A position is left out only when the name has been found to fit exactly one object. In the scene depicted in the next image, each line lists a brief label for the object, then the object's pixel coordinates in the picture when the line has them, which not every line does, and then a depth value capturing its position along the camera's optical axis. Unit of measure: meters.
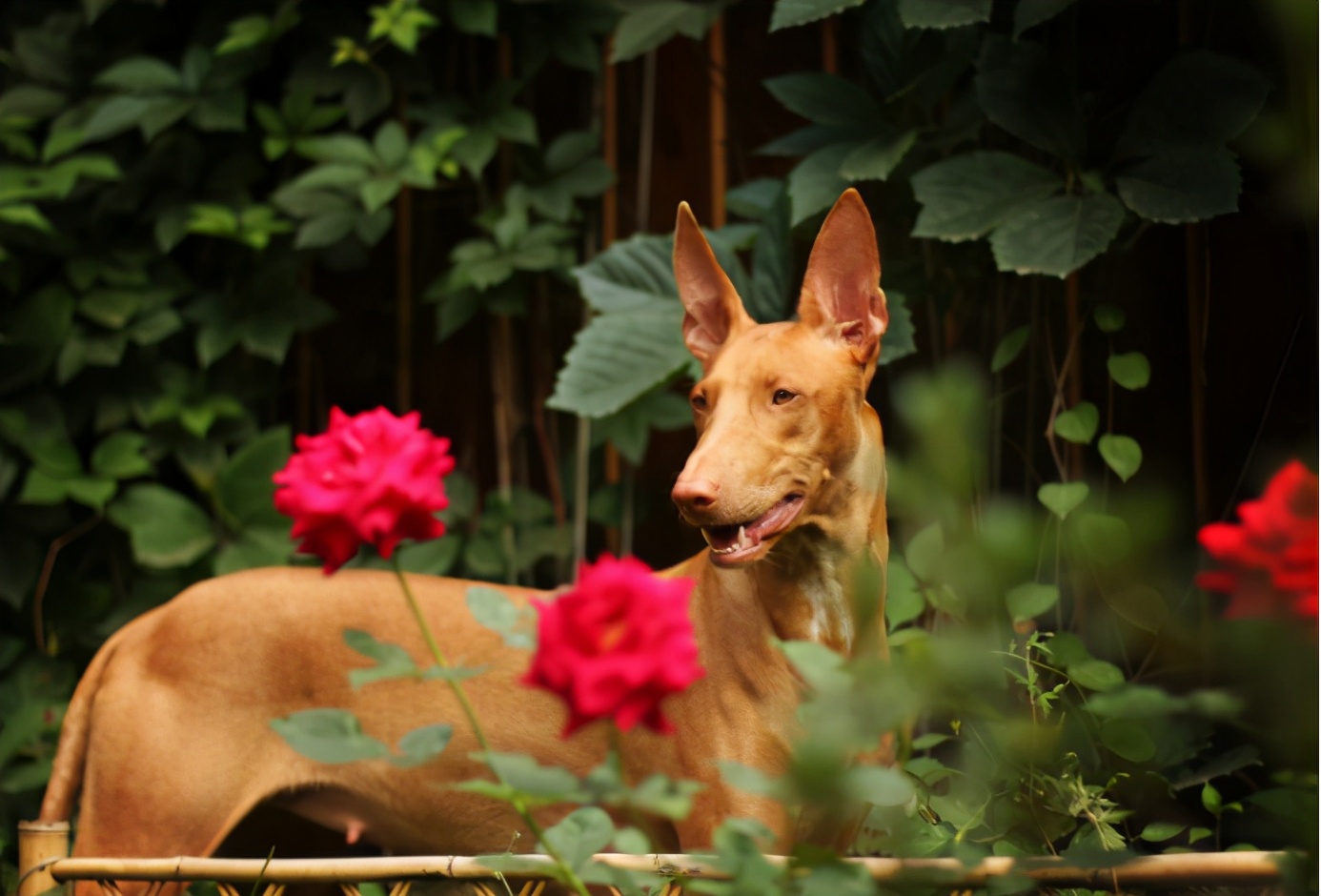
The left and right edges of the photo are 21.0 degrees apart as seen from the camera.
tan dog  2.85
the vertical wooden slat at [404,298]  3.78
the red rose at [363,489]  2.41
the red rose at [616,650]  2.00
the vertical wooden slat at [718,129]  3.63
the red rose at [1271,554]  2.02
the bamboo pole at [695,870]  2.43
